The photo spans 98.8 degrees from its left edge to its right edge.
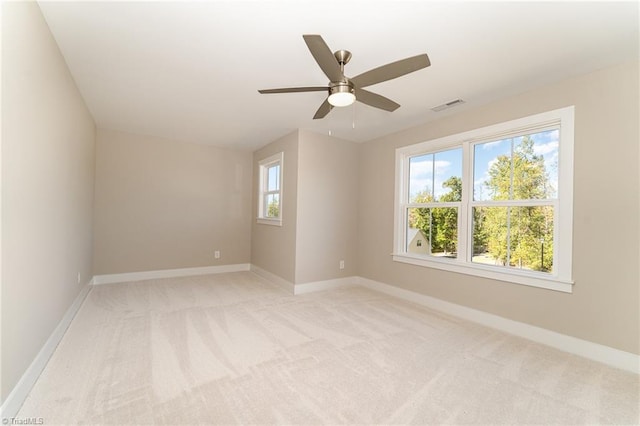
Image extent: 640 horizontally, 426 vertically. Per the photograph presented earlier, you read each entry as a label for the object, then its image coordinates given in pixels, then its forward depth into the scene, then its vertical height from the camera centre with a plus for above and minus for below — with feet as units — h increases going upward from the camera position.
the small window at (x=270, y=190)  15.63 +1.36
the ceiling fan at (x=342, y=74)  5.42 +3.14
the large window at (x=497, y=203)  8.34 +0.52
